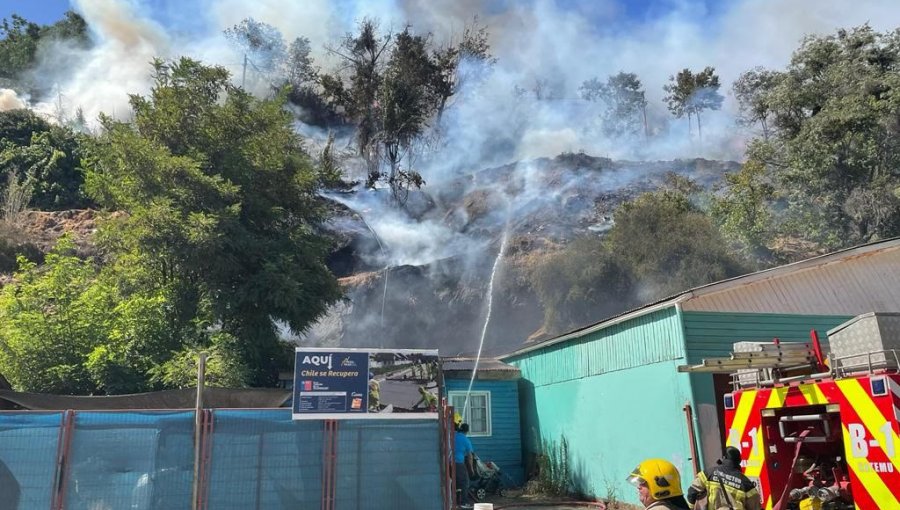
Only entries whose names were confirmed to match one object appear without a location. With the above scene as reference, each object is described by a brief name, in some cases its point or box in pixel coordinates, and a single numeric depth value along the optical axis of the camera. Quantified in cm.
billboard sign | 764
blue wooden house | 1521
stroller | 1284
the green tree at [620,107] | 8638
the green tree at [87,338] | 1476
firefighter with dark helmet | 432
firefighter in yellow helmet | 319
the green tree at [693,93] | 7244
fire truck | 468
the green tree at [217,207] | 1708
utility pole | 725
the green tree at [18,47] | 8031
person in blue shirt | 994
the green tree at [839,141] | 2734
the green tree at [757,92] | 3430
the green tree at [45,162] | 4709
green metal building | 1004
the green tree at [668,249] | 2873
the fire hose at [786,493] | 559
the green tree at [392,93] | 6166
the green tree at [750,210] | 3127
